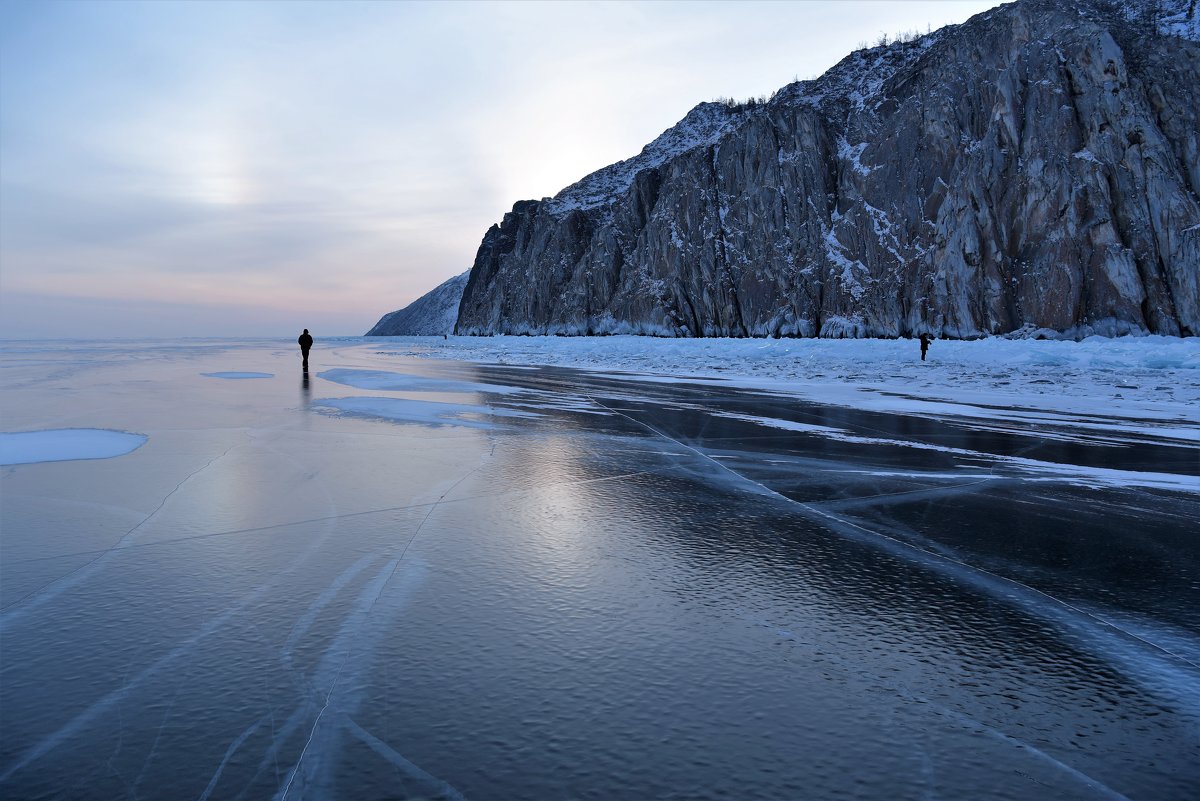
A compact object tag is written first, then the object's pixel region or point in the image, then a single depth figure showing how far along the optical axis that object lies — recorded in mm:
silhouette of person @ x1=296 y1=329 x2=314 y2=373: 26066
